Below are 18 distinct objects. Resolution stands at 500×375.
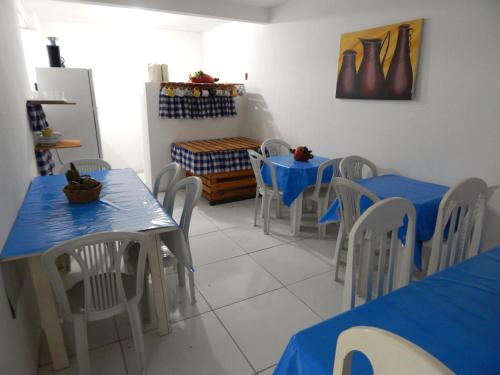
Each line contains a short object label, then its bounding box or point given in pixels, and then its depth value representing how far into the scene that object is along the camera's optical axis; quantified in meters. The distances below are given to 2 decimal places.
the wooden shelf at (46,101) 2.88
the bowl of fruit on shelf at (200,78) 4.23
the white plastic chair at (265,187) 2.95
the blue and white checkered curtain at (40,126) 2.90
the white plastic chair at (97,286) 1.22
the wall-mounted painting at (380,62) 2.53
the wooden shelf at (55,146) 3.01
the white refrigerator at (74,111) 3.54
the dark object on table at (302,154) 3.16
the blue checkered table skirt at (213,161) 3.67
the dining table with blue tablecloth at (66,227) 1.41
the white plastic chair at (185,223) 1.79
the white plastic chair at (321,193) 2.86
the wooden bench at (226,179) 3.84
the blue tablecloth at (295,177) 2.88
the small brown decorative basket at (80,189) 1.85
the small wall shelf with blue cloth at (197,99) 4.06
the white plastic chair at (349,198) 1.86
